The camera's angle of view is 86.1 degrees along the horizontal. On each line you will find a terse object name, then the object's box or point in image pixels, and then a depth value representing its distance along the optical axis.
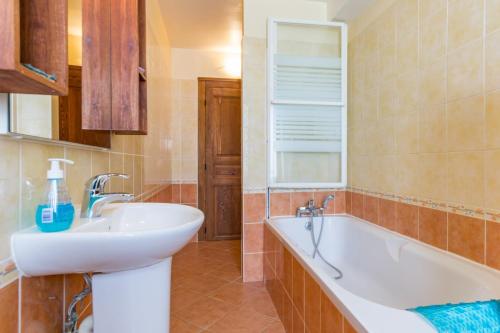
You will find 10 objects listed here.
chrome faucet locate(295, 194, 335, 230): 2.28
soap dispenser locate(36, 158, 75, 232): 0.73
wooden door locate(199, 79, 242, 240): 3.45
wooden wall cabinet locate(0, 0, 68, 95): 0.66
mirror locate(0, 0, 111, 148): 0.70
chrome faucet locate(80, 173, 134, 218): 0.95
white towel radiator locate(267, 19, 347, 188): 2.33
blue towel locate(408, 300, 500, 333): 0.76
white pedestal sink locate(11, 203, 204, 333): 0.68
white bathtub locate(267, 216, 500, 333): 0.85
